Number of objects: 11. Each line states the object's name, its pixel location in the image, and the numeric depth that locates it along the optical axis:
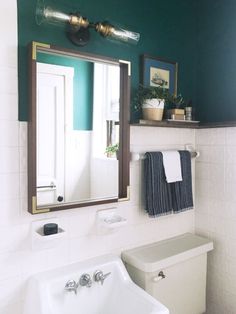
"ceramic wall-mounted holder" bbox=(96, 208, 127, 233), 1.45
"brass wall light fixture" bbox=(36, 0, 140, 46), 1.25
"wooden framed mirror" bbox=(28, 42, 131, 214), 1.28
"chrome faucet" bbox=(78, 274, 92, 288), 1.35
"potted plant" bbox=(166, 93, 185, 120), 1.70
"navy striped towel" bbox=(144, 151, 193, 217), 1.62
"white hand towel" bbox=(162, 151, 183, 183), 1.68
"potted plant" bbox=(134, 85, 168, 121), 1.59
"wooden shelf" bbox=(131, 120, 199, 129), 1.56
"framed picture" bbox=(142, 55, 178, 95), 1.65
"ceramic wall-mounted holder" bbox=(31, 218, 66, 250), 1.26
